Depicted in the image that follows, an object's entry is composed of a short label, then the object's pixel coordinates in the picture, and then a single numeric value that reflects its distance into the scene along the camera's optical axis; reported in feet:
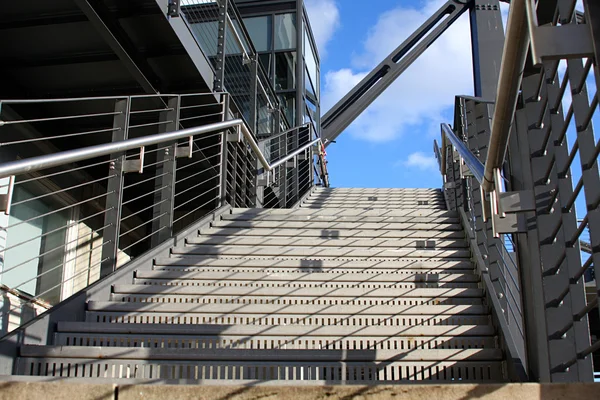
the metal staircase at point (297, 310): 9.91
